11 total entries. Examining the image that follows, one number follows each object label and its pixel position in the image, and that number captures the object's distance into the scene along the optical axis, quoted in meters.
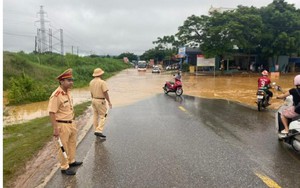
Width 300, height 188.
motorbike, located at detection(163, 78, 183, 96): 12.78
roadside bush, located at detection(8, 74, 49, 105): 11.75
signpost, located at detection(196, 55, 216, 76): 28.03
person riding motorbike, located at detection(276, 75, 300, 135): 4.61
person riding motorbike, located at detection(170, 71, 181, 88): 12.90
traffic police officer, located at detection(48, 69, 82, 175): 3.61
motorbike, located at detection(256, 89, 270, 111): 8.12
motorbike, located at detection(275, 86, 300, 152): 4.34
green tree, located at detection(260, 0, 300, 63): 27.35
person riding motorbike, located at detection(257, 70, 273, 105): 8.32
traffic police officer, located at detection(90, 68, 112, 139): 5.45
